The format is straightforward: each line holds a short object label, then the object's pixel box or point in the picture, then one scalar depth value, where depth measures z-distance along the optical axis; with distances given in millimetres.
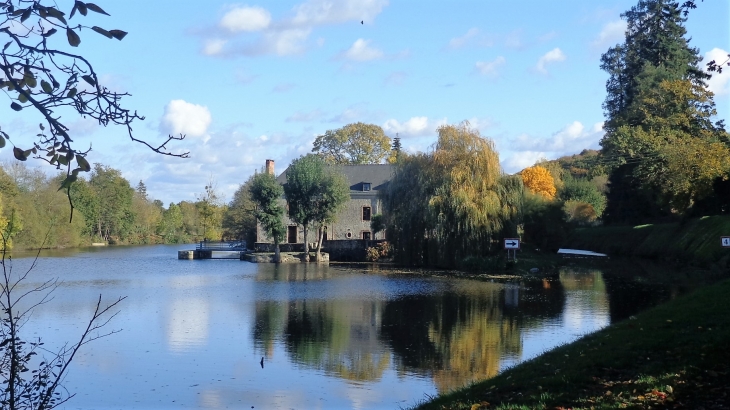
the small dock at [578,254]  46562
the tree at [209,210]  71375
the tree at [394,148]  66050
